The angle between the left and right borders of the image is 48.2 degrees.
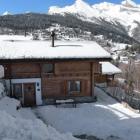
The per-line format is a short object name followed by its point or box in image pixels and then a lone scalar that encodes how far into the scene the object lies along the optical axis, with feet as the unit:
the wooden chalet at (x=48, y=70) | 36.31
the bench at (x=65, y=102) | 36.57
